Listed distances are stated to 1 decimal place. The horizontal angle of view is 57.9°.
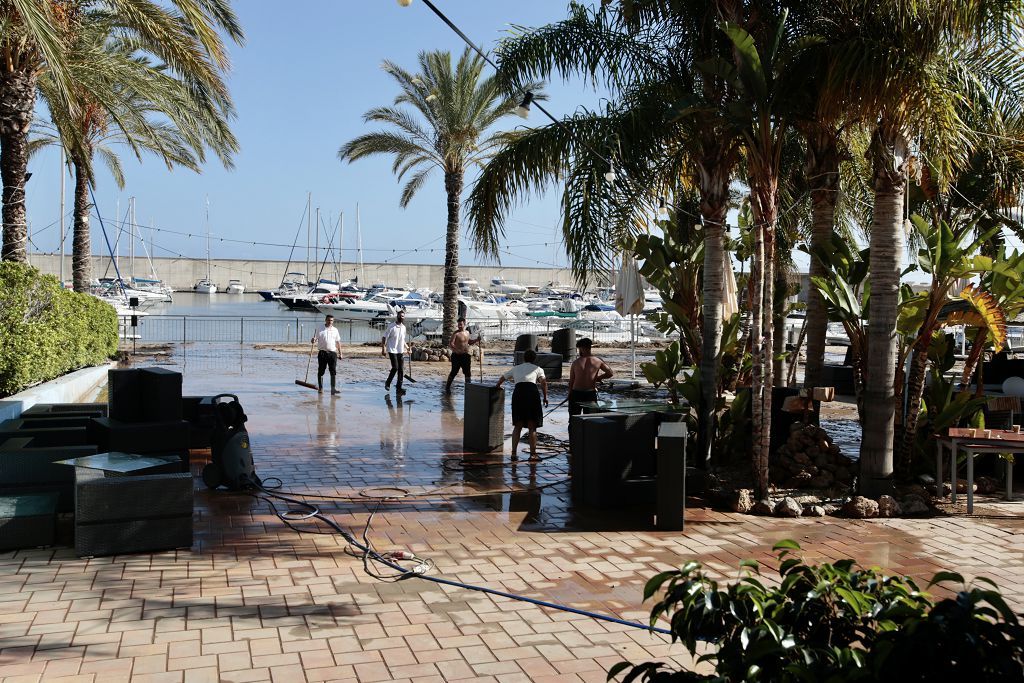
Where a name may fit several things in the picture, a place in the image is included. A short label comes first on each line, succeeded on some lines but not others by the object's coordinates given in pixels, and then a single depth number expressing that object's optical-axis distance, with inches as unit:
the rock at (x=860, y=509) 350.6
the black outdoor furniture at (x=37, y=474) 305.6
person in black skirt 454.0
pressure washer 365.1
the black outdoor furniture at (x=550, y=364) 843.4
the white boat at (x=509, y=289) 4066.7
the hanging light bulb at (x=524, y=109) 425.2
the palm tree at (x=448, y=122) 1122.7
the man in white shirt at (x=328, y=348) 718.5
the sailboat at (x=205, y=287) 4397.6
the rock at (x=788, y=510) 353.1
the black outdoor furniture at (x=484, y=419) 481.7
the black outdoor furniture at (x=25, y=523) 274.7
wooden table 357.1
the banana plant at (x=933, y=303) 365.7
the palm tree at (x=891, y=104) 329.4
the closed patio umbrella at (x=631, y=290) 794.8
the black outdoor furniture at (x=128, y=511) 271.4
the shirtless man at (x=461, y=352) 725.9
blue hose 231.6
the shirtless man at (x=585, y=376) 476.4
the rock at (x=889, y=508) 354.3
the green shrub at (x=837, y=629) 96.7
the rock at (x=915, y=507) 355.9
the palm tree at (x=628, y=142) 419.2
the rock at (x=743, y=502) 359.3
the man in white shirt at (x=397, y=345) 741.3
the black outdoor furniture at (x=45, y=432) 350.0
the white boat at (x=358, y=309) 2329.0
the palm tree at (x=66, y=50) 498.3
